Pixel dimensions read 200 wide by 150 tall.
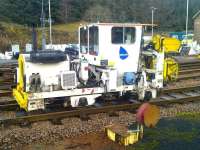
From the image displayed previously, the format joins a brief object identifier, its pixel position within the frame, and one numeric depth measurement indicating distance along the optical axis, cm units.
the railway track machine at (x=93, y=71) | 1042
